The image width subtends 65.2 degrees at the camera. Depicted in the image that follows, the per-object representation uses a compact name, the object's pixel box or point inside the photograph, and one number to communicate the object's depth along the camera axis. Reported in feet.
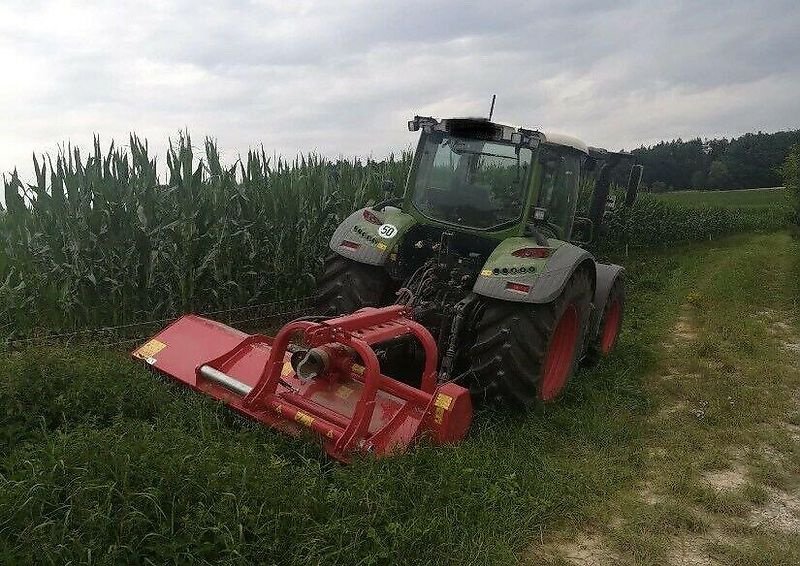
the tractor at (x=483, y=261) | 12.32
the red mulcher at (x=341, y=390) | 9.57
